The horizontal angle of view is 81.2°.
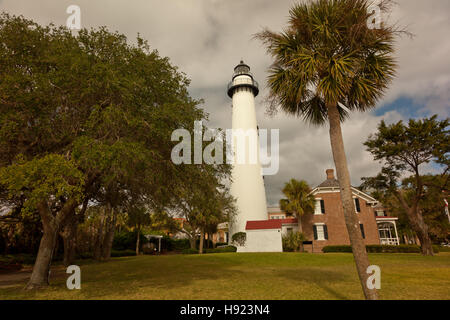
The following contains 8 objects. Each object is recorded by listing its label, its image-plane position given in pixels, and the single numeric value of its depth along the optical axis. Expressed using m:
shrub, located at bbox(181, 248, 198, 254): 32.44
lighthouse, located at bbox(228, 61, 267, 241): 32.12
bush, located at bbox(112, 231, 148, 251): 40.02
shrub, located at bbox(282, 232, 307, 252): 31.78
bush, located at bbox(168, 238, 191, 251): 46.28
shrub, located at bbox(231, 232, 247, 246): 30.78
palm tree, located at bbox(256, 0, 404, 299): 7.32
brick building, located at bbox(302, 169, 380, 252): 33.59
